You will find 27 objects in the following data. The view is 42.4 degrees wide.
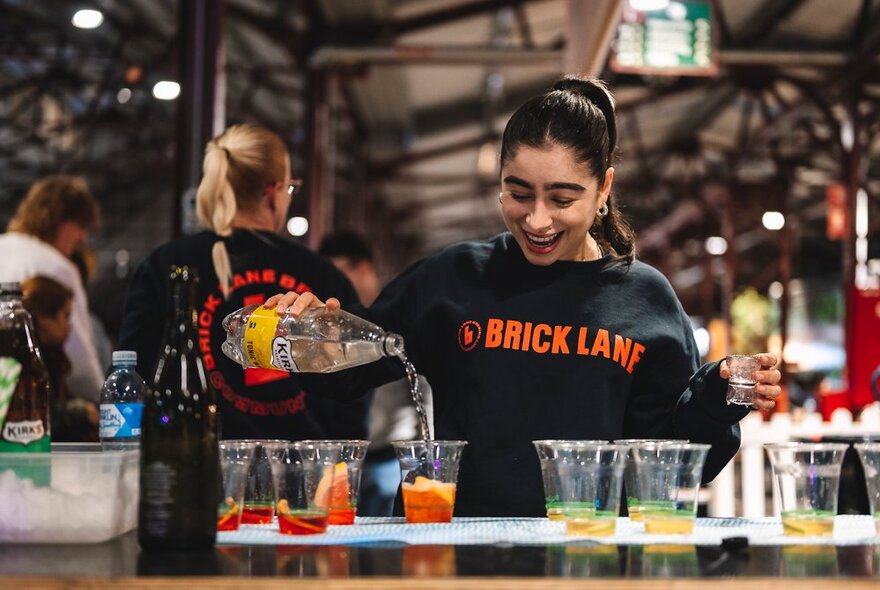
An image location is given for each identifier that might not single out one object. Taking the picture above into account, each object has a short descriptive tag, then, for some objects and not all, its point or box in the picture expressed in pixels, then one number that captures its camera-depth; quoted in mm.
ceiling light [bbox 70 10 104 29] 8842
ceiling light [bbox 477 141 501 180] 15973
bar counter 1475
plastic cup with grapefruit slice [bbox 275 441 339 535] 1882
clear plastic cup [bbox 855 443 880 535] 1899
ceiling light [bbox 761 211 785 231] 16578
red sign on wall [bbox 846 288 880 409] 8078
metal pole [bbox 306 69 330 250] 10406
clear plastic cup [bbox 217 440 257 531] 1896
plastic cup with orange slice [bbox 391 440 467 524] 2021
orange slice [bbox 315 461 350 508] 1930
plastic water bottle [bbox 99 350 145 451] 2232
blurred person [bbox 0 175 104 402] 4770
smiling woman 2469
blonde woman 3270
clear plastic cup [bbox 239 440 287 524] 1908
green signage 8359
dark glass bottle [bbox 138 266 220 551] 1716
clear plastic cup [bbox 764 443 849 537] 1869
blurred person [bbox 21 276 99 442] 4591
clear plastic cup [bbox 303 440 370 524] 1951
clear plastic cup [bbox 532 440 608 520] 1887
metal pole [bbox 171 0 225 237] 5574
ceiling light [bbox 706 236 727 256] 26311
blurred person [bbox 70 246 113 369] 5538
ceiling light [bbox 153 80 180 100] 7812
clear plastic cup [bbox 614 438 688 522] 1887
